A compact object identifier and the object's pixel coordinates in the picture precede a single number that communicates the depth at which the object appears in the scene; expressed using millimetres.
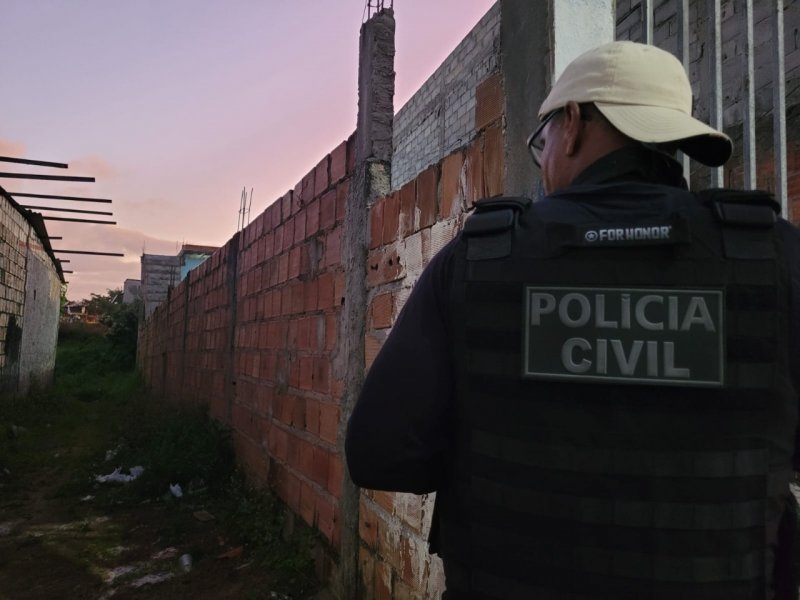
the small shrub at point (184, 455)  4059
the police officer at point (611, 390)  803
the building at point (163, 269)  16811
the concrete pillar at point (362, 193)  2326
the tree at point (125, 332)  18047
